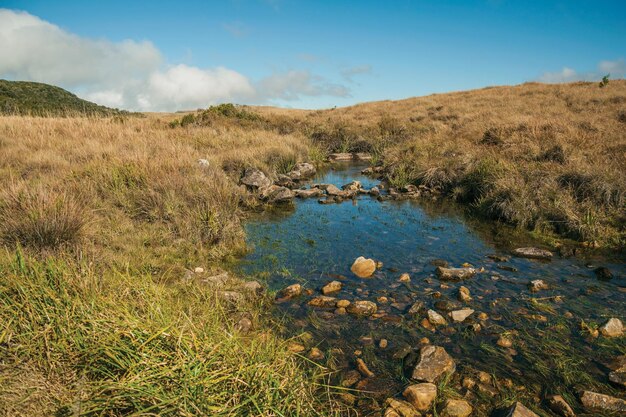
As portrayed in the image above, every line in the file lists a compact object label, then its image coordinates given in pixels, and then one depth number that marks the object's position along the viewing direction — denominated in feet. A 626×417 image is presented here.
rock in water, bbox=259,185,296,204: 34.14
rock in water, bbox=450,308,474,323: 14.23
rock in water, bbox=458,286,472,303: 15.83
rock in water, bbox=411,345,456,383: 10.91
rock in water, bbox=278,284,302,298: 16.32
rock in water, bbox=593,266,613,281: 17.88
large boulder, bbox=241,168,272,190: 36.35
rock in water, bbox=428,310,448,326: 14.02
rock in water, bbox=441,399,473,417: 9.66
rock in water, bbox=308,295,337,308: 15.53
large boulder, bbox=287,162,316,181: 44.88
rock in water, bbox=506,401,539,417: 8.90
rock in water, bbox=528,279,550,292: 16.72
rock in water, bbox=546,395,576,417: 9.58
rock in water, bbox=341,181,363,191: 39.11
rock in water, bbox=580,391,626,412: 9.68
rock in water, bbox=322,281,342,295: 16.69
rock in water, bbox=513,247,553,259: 20.80
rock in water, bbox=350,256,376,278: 18.62
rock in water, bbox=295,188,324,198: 37.14
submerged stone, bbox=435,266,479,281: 18.11
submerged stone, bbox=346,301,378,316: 14.88
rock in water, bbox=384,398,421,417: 9.59
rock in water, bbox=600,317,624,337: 12.90
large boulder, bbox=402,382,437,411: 9.96
